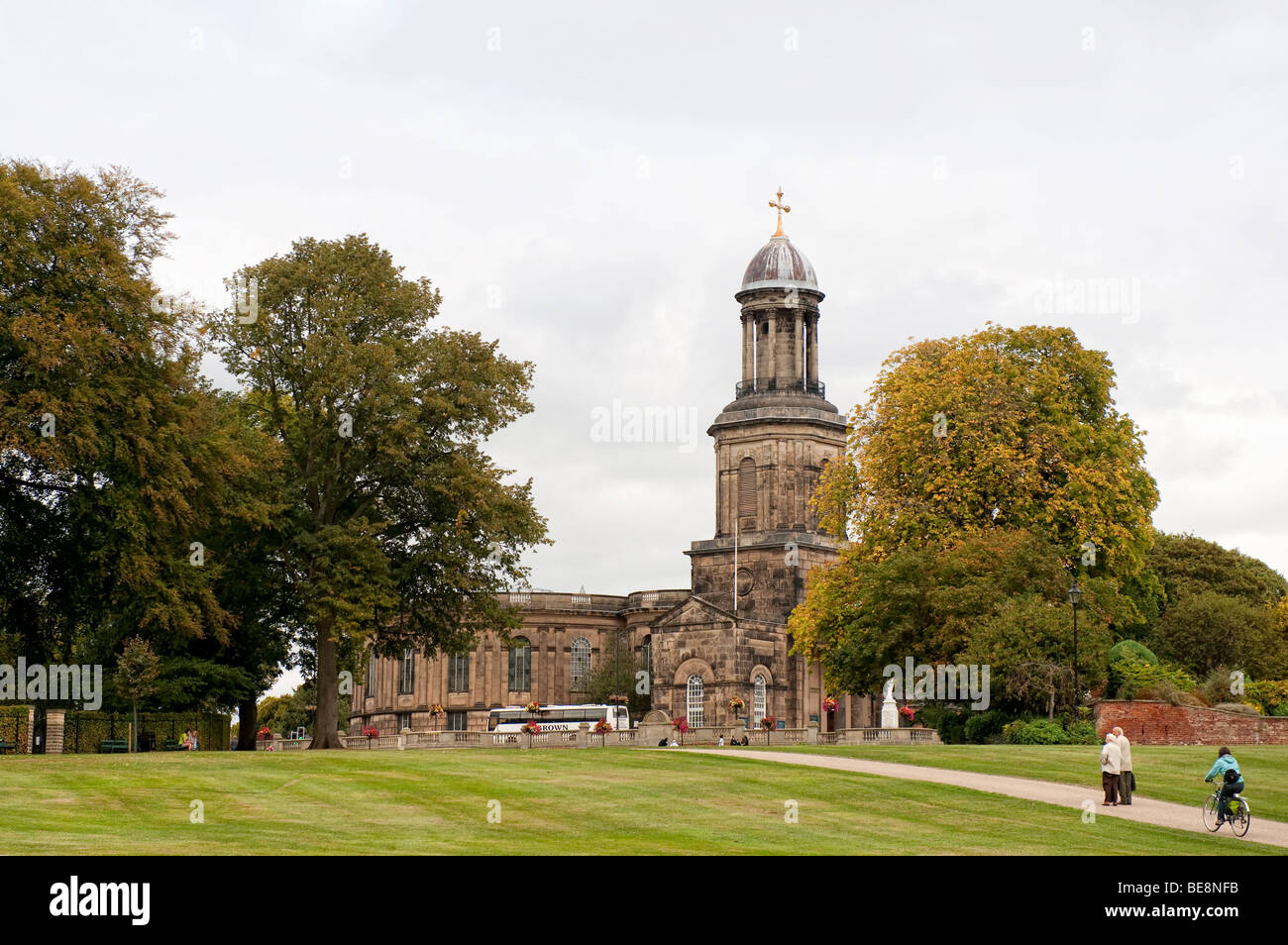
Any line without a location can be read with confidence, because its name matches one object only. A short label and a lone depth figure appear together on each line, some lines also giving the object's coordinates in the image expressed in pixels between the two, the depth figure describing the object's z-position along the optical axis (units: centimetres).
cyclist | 2902
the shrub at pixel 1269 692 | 5844
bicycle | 2894
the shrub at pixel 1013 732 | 5219
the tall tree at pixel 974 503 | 5591
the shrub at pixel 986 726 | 5428
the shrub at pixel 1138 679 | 5450
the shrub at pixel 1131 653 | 5700
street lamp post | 4816
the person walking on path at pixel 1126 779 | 3334
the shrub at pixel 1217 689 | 5853
